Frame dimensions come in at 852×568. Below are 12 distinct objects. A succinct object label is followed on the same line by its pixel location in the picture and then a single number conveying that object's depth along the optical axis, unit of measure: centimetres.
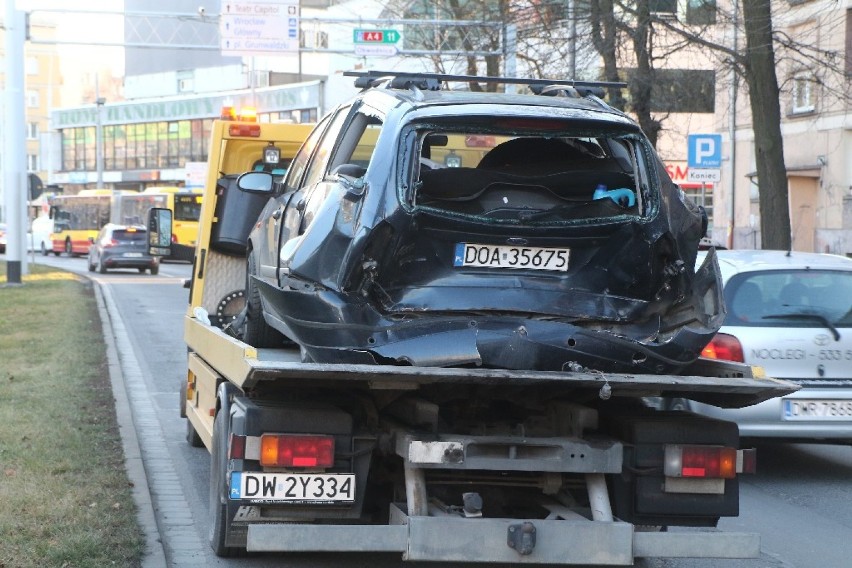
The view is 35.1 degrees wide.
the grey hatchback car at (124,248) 4328
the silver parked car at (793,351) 880
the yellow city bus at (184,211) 5275
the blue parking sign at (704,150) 2383
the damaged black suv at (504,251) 570
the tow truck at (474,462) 538
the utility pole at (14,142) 3112
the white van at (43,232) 6706
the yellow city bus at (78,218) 6341
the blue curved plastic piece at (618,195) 610
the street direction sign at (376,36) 3278
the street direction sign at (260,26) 3269
